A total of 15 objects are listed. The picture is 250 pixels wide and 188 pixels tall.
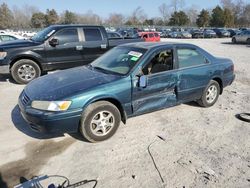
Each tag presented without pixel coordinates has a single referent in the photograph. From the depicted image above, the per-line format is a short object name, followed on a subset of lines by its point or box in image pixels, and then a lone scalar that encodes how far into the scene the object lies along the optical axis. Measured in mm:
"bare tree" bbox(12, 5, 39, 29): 59185
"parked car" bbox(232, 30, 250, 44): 21154
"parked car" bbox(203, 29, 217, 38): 31991
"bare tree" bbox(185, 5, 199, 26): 80133
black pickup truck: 5587
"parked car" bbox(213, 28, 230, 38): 32965
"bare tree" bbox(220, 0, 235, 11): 68467
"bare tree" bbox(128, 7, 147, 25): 71782
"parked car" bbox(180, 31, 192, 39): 31882
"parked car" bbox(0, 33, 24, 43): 11005
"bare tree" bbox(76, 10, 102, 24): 72775
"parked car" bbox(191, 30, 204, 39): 31956
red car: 18729
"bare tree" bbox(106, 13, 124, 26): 80123
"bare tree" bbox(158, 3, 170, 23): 80879
